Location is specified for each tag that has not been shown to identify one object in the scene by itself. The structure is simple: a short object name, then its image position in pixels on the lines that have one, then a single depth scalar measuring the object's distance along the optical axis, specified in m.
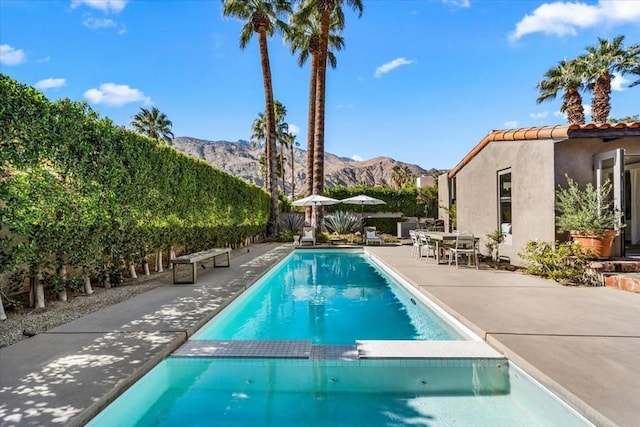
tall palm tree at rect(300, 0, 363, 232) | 17.30
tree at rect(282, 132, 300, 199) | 47.50
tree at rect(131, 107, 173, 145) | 36.81
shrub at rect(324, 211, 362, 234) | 19.66
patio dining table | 9.66
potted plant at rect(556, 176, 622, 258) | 7.18
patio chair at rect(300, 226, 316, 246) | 17.00
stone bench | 7.54
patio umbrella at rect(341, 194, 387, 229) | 18.47
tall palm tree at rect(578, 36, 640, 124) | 18.16
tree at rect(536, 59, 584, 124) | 20.31
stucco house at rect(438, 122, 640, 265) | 7.63
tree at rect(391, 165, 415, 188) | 59.19
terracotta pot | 7.16
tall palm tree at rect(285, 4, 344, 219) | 19.25
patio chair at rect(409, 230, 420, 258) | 11.82
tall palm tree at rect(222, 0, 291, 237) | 18.86
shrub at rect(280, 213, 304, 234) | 22.45
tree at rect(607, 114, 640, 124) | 26.73
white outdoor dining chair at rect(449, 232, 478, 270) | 9.28
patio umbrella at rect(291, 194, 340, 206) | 17.30
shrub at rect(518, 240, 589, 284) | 7.14
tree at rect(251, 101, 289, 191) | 42.28
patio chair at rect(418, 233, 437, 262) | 11.03
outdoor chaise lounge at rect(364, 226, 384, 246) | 17.19
